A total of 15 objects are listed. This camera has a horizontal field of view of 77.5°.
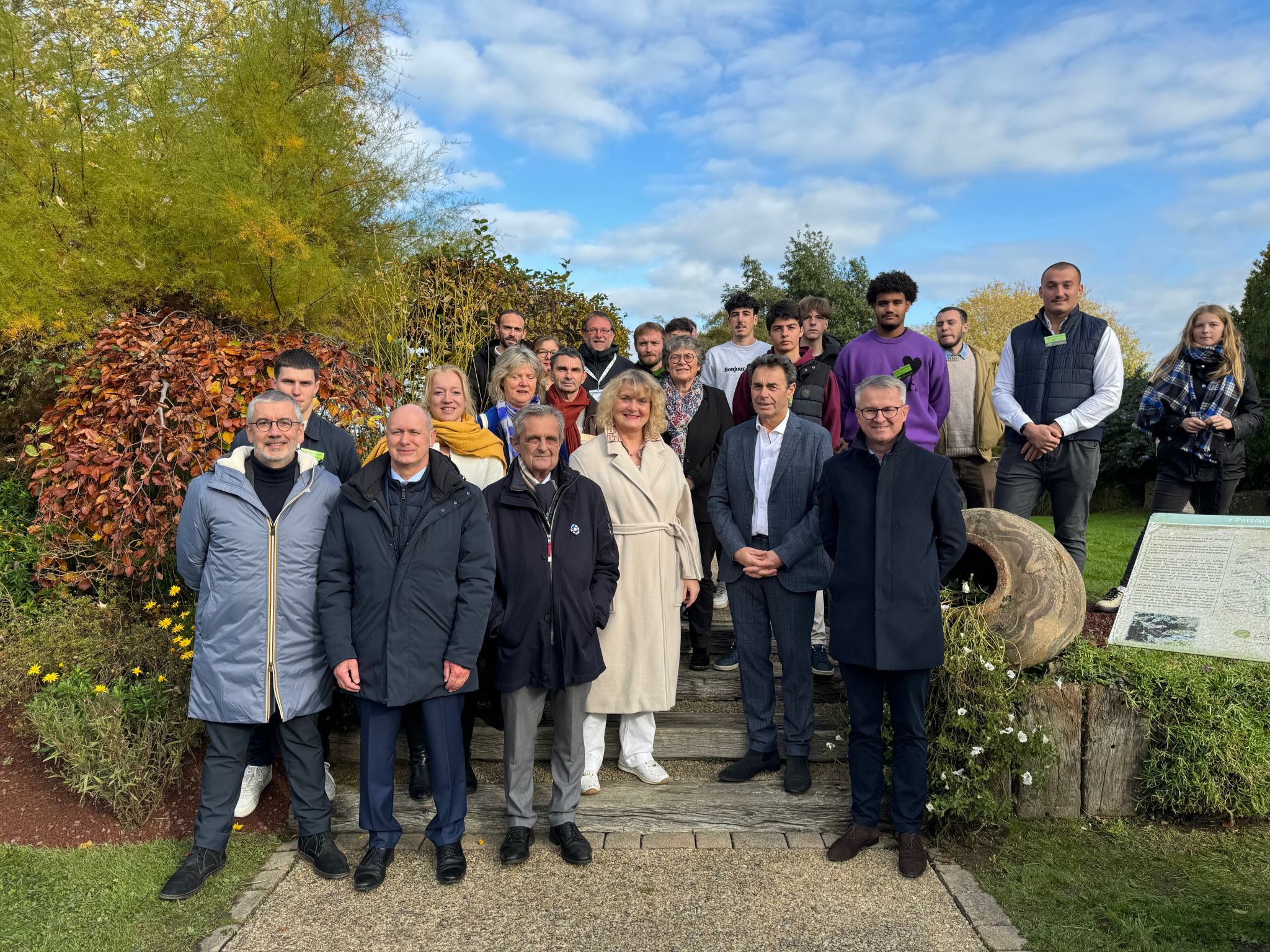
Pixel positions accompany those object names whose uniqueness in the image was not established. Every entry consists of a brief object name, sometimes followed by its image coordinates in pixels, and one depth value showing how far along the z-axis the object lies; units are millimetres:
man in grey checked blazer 4051
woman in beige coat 4020
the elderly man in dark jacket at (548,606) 3539
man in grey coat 3367
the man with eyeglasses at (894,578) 3375
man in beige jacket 6273
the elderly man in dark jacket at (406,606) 3320
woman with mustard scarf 4113
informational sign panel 4500
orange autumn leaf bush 5035
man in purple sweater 5051
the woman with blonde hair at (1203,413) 5152
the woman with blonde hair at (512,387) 4508
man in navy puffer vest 4910
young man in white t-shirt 5973
